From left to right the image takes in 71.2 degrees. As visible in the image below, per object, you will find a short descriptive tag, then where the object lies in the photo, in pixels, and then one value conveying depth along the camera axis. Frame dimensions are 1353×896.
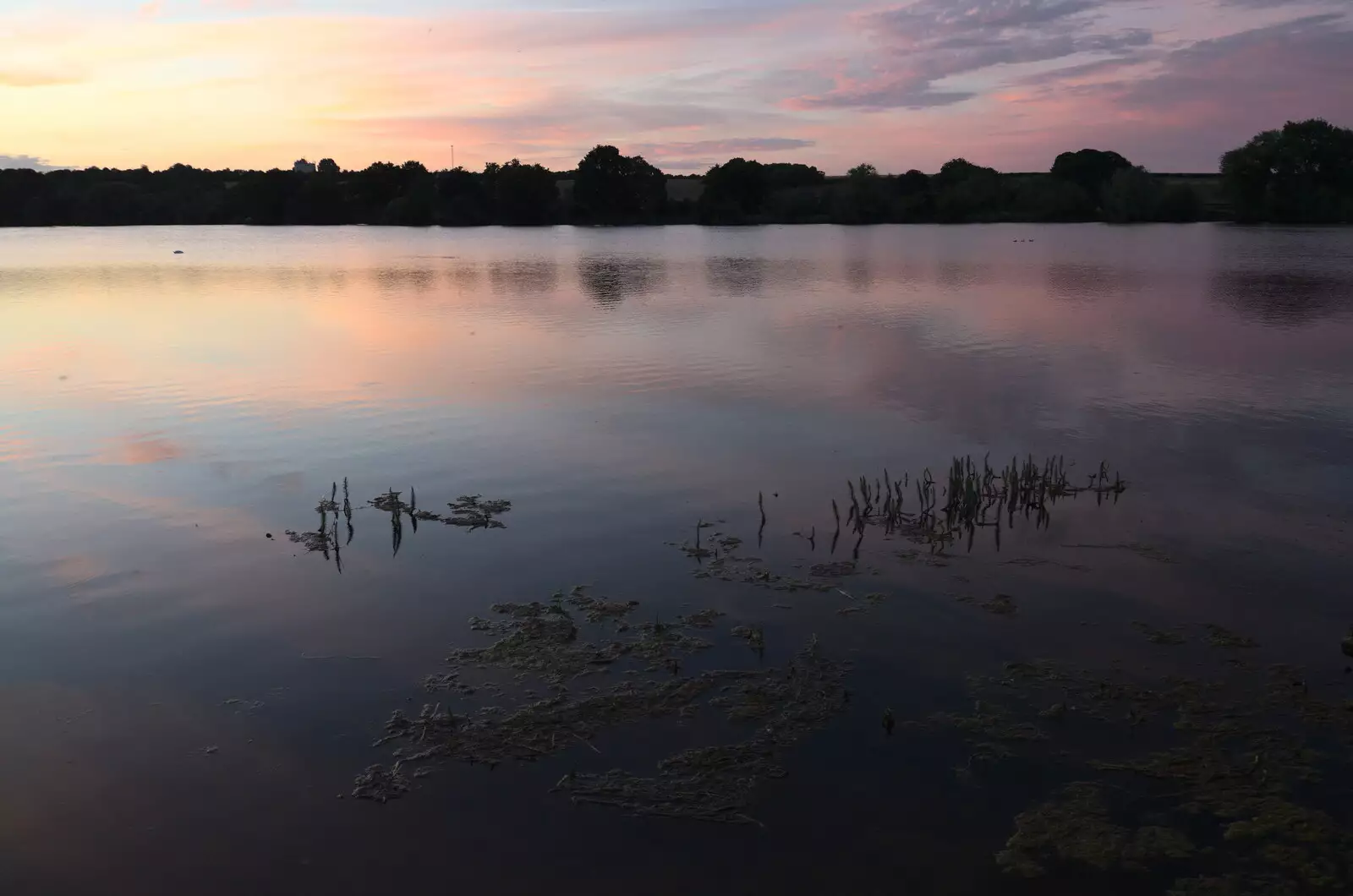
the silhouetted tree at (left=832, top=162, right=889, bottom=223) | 169.50
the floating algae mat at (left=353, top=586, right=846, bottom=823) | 9.01
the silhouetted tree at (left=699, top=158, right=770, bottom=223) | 178.38
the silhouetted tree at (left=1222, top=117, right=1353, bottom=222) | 142.12
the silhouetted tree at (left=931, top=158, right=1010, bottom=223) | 167.62
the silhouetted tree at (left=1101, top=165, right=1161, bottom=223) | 150.75
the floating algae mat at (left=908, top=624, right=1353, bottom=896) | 7.89
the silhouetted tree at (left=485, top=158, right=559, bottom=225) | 179.00
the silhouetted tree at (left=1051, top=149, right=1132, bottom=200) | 180.50
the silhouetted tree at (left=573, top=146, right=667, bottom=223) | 178.38
